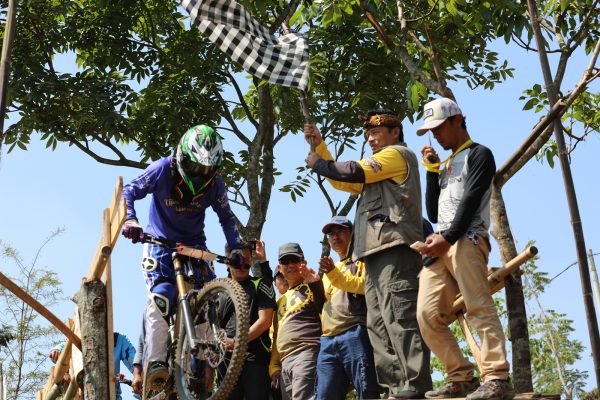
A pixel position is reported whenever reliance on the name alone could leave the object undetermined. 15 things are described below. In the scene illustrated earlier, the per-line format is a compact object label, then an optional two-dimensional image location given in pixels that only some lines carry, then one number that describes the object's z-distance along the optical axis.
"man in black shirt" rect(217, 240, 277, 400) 8.63
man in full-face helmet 8.07
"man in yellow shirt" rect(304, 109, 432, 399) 7.09
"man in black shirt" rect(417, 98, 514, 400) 6.54
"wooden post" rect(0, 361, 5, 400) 22.22
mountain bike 7.73
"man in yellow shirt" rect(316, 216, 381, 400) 7.84
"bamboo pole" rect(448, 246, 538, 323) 6.80
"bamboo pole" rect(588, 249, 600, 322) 17.99
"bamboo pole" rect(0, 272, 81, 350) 9.41
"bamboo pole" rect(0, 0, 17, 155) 9.15
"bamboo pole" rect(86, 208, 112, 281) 9.26
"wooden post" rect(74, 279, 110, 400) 9.37
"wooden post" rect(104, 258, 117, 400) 9.45
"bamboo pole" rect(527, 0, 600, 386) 7.21
